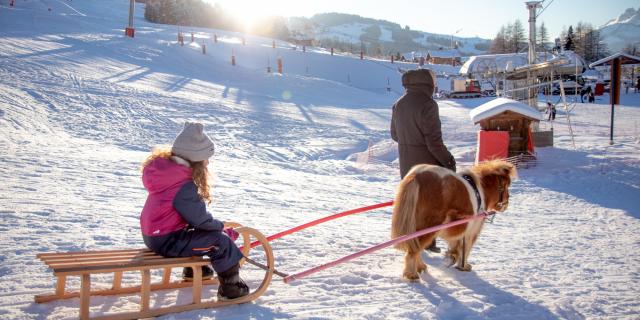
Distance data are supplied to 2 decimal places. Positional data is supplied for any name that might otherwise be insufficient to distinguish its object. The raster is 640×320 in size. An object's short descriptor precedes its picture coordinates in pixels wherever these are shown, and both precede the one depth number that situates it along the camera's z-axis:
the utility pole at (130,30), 28.55
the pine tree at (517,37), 76.81
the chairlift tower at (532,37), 15.48
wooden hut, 11.14
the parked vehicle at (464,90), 32.12
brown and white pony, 4.14
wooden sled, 2.95
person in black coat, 4.76
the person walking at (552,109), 18.14
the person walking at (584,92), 30.58
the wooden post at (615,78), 12.98
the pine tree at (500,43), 78.94
